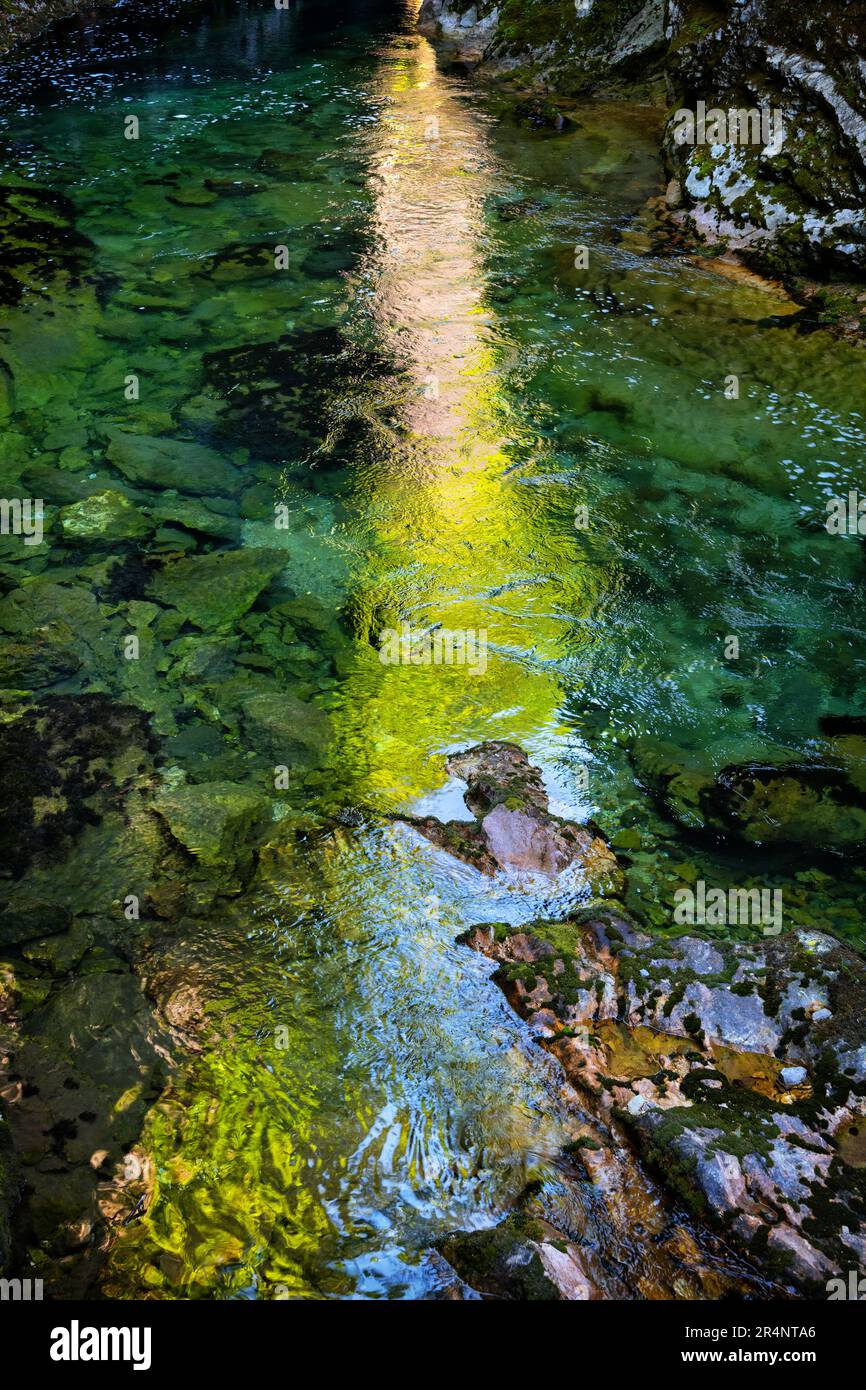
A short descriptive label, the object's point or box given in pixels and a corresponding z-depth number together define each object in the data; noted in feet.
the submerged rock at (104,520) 23.85
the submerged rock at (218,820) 16.26
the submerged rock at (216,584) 21.75
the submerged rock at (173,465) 25.77
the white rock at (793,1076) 12.72
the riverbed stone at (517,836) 16.37
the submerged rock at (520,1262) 10.25
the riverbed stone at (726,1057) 11.19
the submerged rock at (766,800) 17.20
